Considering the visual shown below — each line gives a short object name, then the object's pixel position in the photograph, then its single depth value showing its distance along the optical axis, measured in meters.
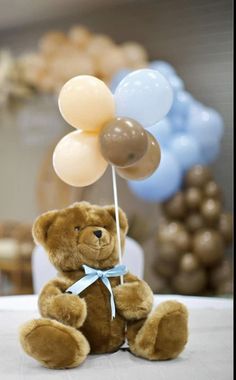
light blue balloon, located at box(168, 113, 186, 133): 3.27
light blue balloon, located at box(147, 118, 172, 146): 3.12
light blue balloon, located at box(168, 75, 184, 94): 3.26
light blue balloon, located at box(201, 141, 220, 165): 3.35
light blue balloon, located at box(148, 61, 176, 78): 3.34
